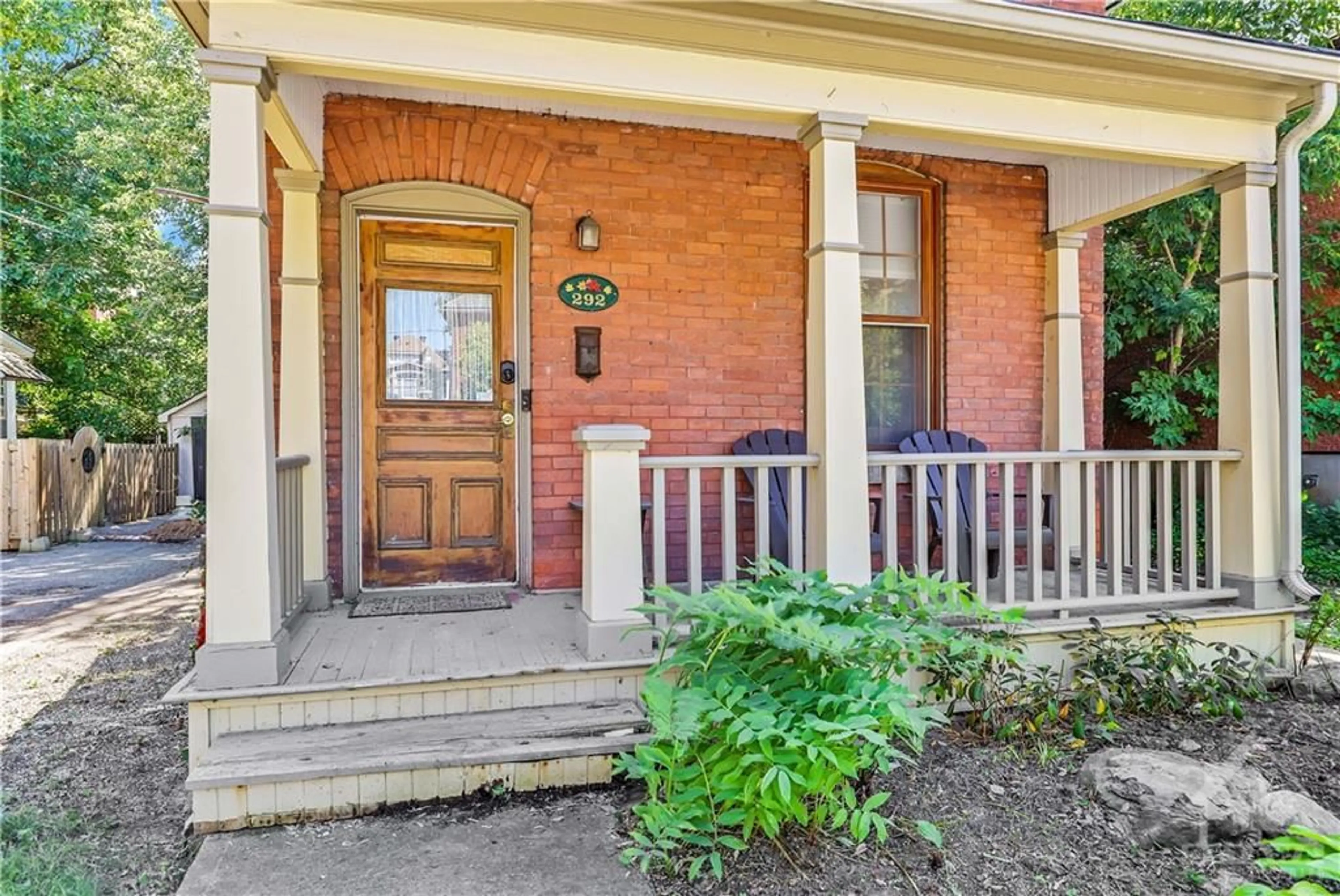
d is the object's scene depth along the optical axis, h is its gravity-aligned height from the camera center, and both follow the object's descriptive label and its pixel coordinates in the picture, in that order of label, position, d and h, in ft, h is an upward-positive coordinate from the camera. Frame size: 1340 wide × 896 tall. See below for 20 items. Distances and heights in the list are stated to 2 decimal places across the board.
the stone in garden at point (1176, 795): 7.77 -3.76
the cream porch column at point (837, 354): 10.32 +1.31
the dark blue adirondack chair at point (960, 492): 13.74 -0.86
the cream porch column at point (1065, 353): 15.34 +1.89
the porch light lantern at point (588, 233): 13.17 +3.81
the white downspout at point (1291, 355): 11.91 +1.40
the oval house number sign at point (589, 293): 13.35 +2.82
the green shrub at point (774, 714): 6.68 -2.39
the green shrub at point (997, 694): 9.84 -3.33
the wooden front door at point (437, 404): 13.17 +0.87
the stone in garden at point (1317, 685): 11.68 -3.78
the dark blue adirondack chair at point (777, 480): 13.16 -0.57
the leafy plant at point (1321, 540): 21.04 -2.92
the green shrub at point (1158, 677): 10.77 -3.39
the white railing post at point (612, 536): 9.55 -1.09
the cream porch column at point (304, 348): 11.97 +1.69
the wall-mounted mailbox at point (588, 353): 13.33 +1.74
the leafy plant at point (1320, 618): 11.89 -2.82
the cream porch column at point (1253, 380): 11.93 +1.01
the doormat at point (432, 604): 12.12 -2.51
